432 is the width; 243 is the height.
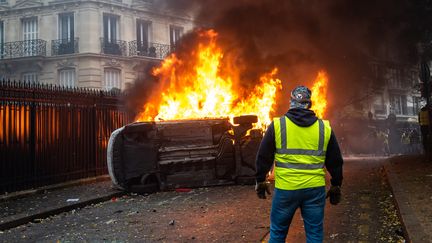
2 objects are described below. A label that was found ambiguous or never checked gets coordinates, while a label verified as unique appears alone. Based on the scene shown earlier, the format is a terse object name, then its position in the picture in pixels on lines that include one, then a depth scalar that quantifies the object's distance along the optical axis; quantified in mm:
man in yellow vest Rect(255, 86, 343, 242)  3400
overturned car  8578
